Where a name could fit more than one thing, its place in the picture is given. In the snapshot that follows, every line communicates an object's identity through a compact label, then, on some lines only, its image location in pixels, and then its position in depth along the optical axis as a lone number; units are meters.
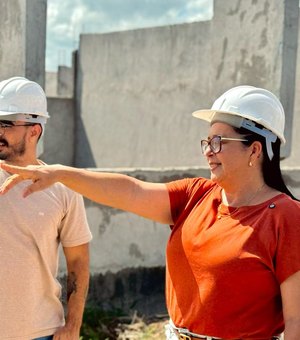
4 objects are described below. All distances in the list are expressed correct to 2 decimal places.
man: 2.40
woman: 1.94
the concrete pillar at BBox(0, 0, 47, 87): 5.04
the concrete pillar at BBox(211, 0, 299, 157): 5.45
